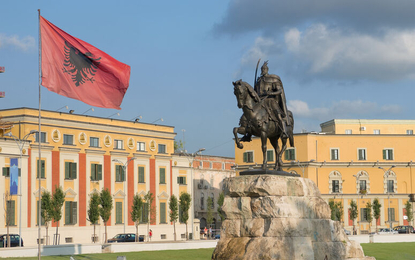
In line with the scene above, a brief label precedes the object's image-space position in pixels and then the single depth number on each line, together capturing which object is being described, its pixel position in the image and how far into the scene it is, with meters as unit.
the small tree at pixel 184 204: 87.89
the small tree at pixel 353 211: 98.81
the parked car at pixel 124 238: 74.25
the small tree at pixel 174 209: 86.06
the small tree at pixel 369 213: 99.44
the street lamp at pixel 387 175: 104.00
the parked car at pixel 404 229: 93.36
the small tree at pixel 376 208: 99.31
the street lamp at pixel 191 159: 88.94
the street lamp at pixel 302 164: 102.09
